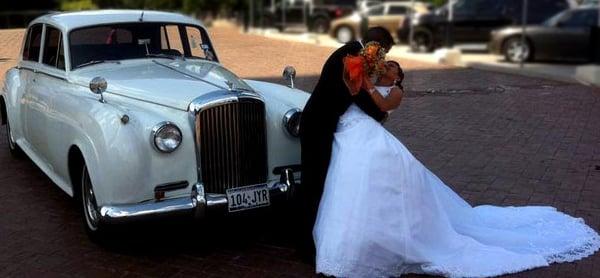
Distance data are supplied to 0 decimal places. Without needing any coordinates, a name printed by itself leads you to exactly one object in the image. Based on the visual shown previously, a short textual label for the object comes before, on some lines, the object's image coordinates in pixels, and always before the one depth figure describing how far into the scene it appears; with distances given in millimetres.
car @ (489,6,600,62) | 15414
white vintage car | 4160
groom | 4254
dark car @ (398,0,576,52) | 18094
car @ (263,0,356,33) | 26875
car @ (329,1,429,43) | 22875
